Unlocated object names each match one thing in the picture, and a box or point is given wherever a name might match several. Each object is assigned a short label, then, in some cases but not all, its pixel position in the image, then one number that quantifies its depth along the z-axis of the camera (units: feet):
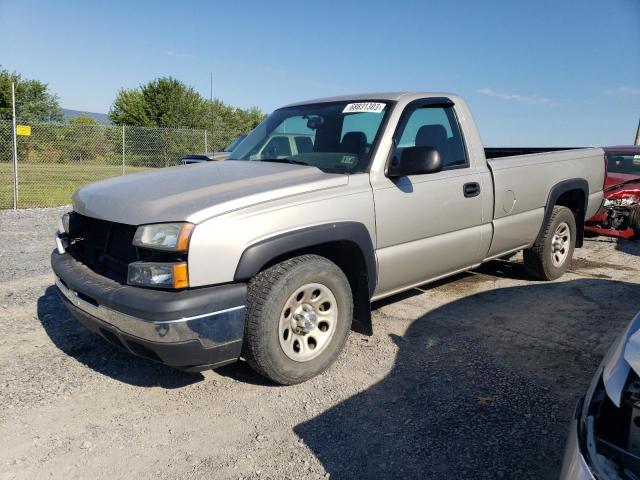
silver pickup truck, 8.80
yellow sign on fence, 36.52
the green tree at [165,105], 122.62
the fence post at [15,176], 35.29
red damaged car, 25.03
